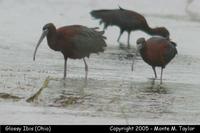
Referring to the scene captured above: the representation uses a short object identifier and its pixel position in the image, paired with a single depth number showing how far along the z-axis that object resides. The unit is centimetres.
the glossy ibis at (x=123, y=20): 2084
